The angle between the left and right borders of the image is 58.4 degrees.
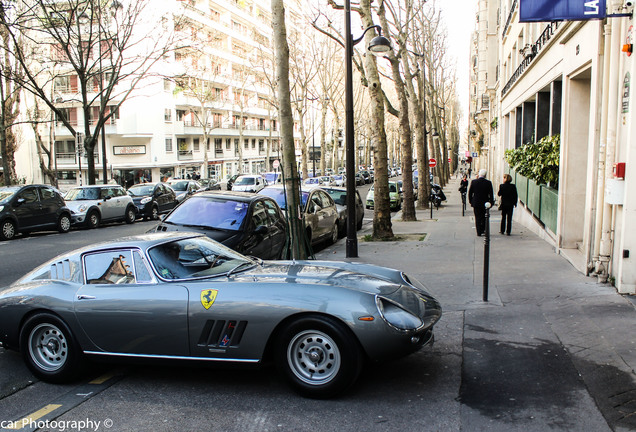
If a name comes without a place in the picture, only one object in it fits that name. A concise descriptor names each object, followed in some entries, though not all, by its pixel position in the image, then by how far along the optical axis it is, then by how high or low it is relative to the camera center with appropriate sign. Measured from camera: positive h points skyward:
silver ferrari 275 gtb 4.54 -1.25
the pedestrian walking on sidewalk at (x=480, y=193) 14.33 -0.81
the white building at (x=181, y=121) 54.09 +4.48
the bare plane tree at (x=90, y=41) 24.33 +5.83
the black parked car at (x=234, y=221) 9.59 -1.00
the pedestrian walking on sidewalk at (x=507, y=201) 14.53 -1.01
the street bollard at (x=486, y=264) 7.59 -1.37
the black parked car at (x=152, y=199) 25.45 -1.58
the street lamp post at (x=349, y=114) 11.16 +0.96
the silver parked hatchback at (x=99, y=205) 20.78 -1.51
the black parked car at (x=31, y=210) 16.94 -1.40
